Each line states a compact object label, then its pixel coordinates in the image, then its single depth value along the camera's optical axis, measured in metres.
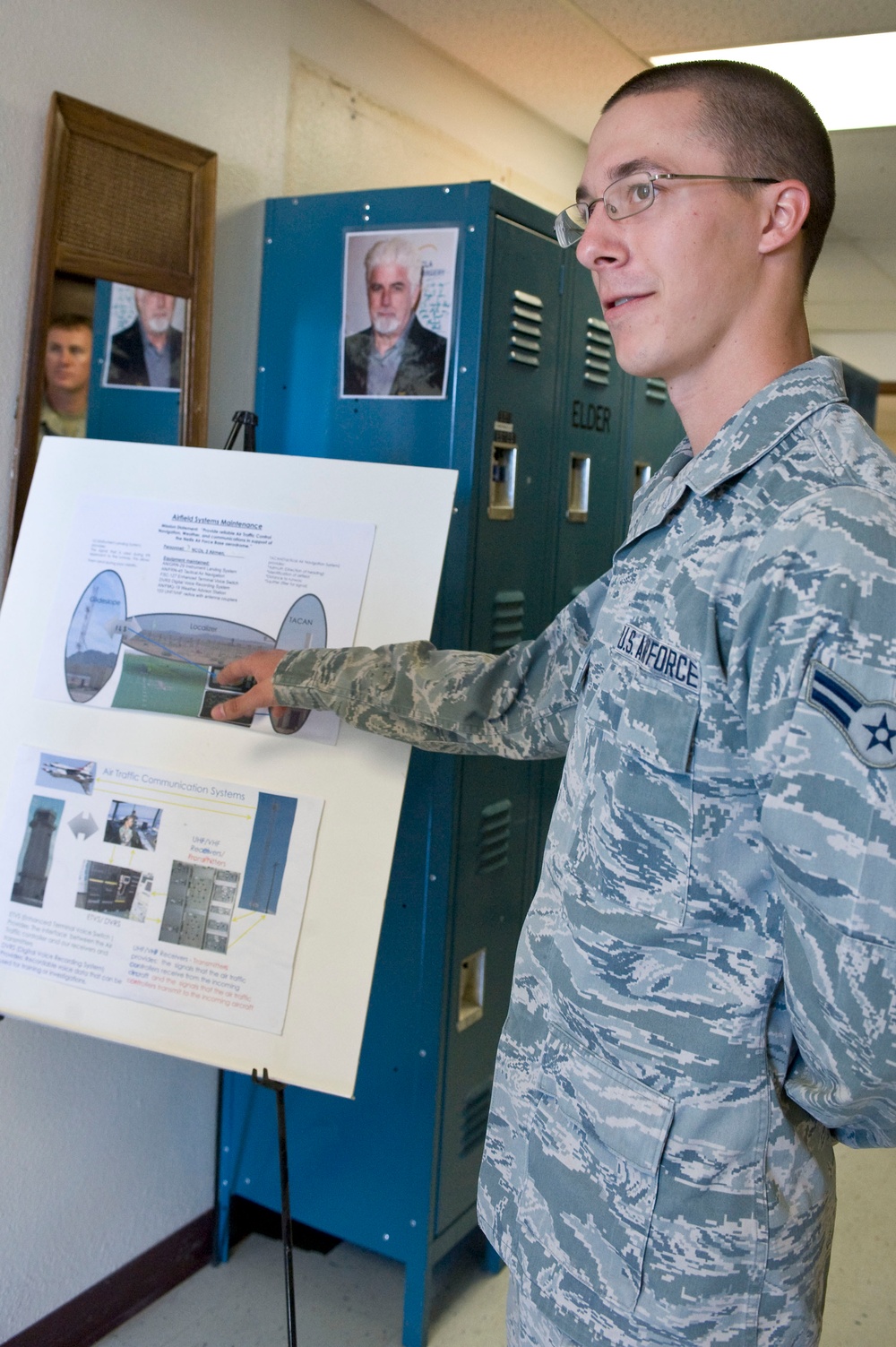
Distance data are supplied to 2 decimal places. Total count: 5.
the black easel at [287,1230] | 1.62
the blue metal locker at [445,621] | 2.08
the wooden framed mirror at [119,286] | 1.84
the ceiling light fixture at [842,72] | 2.67
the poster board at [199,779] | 1.55
